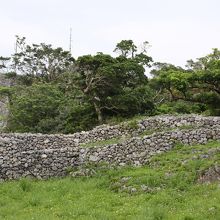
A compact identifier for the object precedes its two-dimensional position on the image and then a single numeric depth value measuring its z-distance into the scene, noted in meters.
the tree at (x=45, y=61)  51.12
